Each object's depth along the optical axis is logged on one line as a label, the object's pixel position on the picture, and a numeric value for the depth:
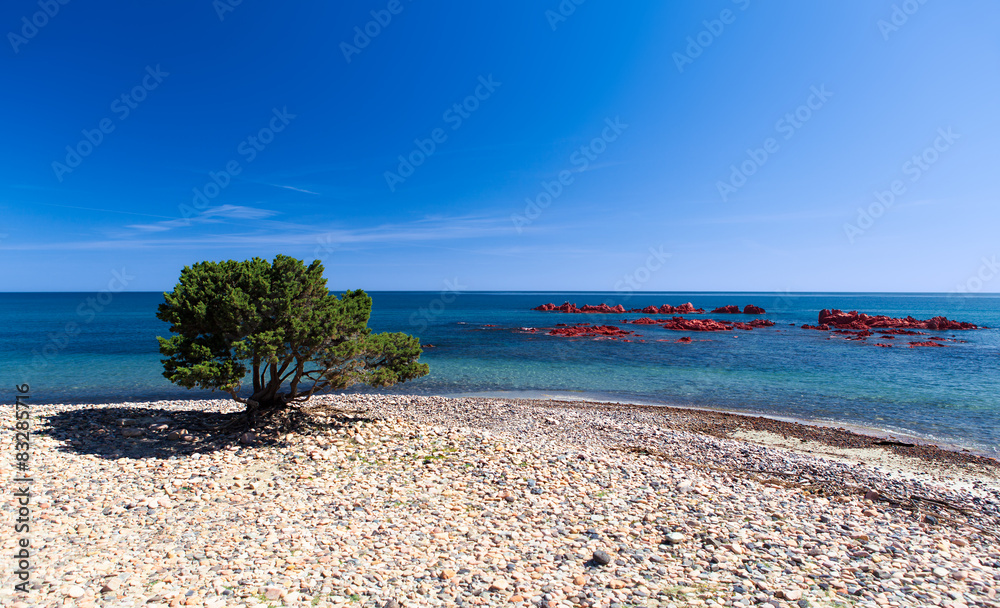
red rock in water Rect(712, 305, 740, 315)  123.06
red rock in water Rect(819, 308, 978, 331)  74.25
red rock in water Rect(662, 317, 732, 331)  70.94
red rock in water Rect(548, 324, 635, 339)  64.19
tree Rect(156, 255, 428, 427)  14.05
